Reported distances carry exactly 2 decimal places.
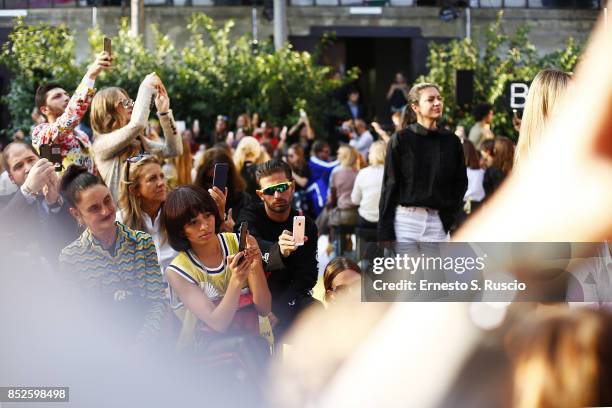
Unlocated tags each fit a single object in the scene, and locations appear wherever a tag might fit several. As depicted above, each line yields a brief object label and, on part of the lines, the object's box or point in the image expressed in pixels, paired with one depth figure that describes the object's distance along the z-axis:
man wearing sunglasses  5.11
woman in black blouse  6.03
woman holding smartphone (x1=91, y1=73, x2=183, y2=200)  5.86
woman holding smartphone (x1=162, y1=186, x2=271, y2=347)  4.37
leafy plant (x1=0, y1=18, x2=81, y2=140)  18.38
